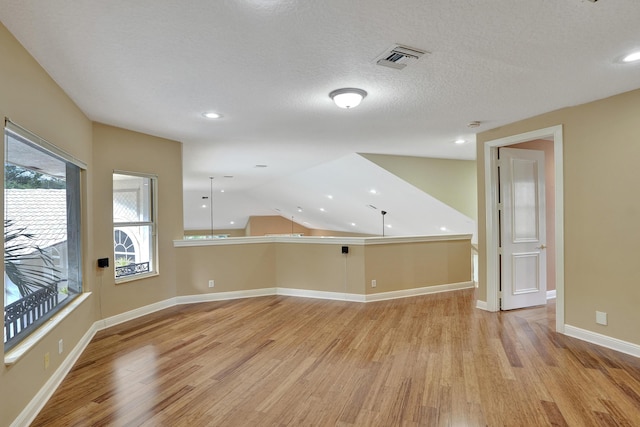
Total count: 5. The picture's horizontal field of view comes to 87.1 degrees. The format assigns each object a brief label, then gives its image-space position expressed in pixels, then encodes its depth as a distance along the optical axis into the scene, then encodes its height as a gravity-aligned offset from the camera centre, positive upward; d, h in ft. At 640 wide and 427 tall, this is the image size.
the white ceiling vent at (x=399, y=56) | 7.43 +3.63
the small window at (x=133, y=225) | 14.12 -0.40
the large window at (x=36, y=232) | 7.15 -0.38
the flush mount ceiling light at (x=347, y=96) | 9.79 +3.43
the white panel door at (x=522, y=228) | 14.79 -0.74
